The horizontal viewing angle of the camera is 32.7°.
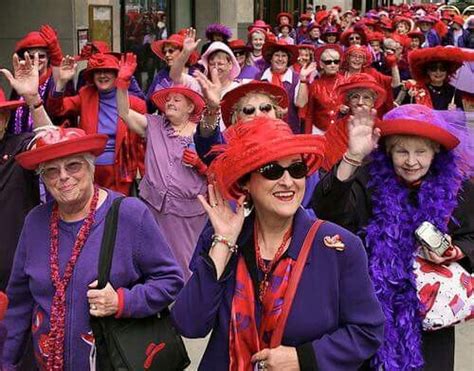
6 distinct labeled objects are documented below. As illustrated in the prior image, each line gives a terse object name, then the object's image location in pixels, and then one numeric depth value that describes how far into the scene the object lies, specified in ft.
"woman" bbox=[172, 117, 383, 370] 8.64
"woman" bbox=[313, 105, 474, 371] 11.03
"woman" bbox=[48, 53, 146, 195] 20.21
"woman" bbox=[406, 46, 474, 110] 21.42
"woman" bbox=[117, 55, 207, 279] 18.72
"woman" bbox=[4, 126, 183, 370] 10.02
